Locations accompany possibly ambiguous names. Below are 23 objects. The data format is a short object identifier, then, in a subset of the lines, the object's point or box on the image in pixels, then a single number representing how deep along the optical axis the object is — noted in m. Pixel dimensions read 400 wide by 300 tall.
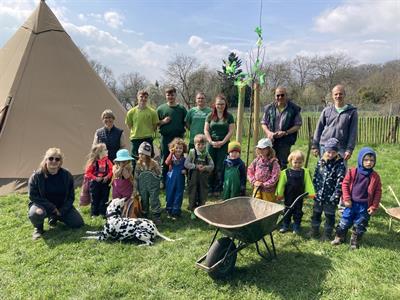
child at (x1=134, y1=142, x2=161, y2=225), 5.04
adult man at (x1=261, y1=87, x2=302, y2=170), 5.14
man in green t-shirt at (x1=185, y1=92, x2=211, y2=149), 5.92
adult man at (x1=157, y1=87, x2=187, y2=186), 6.10
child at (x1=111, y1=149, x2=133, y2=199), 5.05
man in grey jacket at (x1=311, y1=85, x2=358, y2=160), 4.71
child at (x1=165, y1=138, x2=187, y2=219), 5.18
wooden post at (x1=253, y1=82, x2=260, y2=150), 5.93
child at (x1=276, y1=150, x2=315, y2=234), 4.41
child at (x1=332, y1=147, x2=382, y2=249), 4.02
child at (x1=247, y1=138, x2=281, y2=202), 4.56
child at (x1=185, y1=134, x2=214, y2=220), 5.22
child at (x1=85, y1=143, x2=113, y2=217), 5.25
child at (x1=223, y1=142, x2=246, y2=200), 4.96
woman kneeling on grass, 4.60
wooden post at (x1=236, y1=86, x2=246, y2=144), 6.04
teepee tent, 6.72
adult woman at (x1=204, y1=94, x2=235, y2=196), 5.62
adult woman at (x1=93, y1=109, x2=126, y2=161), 5.71
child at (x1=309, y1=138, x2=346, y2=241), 4.27
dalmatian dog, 4.32
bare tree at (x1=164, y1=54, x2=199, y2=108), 37.26
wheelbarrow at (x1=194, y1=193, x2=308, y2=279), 3.28
